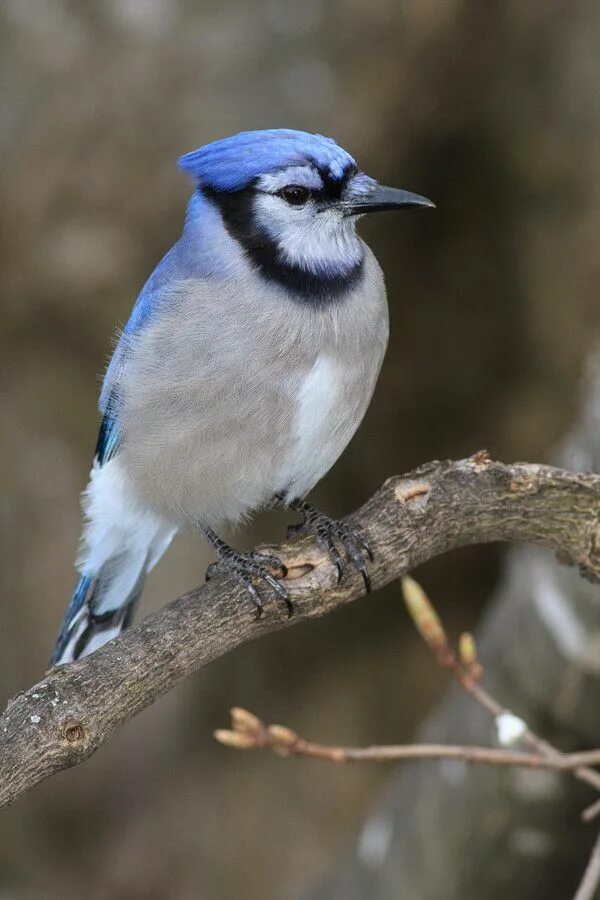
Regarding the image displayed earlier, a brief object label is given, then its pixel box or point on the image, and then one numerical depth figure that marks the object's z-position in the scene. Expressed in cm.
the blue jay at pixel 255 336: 562
